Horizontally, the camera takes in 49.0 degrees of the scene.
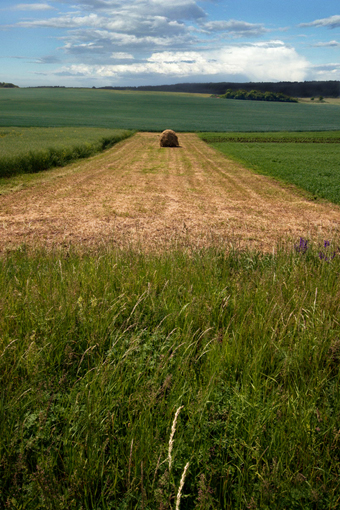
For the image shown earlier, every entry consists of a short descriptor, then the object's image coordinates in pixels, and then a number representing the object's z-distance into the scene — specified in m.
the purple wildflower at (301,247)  5.75
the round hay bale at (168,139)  31.59
